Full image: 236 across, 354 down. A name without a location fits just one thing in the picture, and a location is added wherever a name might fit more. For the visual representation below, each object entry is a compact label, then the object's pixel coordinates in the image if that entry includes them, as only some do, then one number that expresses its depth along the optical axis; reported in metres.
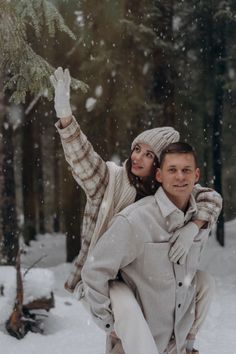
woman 3.79
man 3.33
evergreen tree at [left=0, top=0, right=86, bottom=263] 7.35
